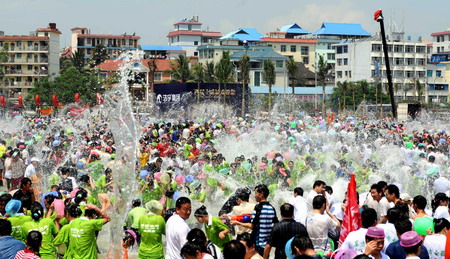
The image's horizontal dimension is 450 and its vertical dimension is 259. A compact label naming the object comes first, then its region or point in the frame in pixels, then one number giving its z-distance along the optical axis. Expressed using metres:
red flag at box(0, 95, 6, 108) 66.70
